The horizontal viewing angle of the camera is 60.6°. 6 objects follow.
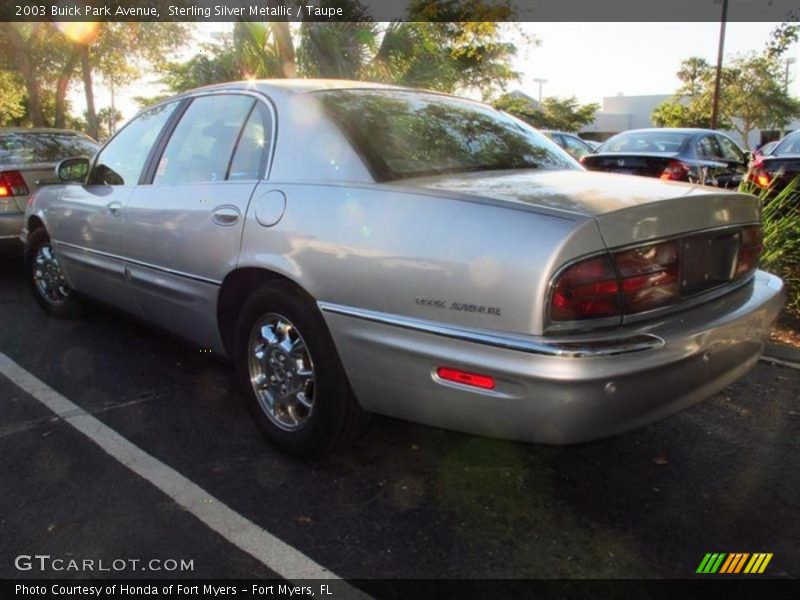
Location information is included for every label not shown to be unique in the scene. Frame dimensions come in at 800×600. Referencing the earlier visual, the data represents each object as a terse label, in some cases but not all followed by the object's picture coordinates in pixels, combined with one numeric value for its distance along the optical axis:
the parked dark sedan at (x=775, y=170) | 6.62
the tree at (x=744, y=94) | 43.62
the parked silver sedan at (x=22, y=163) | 6.41
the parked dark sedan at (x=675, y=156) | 8.10
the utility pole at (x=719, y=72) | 20.11
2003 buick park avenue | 2.26
